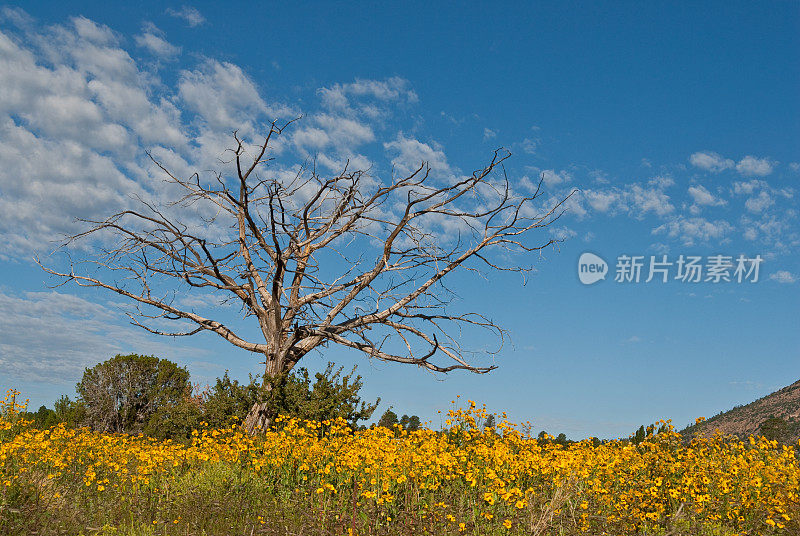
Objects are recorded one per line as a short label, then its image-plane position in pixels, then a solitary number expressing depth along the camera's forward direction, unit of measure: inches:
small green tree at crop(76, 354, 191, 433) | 982.1
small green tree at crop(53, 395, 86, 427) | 962.0
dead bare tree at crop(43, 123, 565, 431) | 565.9
